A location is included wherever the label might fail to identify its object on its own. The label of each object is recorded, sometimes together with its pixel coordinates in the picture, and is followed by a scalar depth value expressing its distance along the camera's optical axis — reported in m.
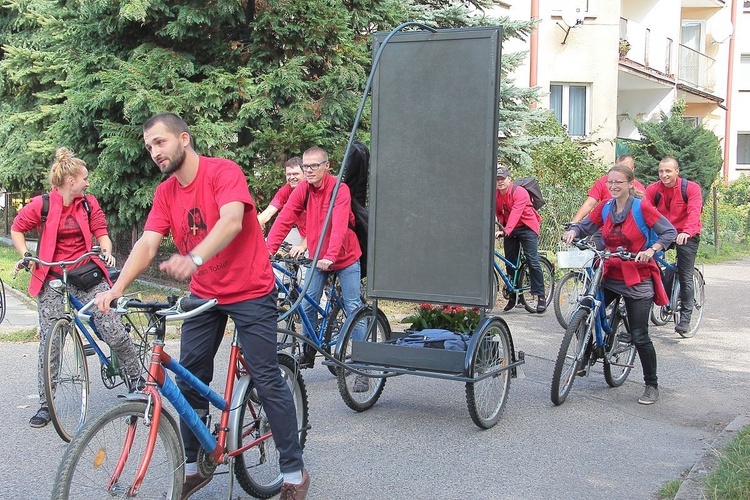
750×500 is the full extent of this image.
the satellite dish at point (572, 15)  20.75
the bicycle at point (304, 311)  6.74
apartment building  21.48
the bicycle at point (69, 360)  5.60
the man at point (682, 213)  9.20
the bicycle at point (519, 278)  11.20
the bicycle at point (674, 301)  9.87
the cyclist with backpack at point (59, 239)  5.86
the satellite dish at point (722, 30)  29.81
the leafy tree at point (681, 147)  21.89
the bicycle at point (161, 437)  3.43
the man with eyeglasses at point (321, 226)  6.69
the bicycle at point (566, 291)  8.23
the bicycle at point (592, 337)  6.57
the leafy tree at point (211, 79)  10.90
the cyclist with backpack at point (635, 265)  6.80
